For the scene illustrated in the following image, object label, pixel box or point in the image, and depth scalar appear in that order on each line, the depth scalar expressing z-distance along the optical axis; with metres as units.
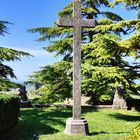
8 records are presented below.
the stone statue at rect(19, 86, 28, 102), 14.36
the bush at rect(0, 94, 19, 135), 6.76
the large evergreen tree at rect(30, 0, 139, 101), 11.47
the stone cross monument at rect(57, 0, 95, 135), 7.11
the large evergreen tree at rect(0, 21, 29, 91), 9.65
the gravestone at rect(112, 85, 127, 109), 13.15
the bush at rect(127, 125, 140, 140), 3.93
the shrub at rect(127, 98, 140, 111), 13.43
